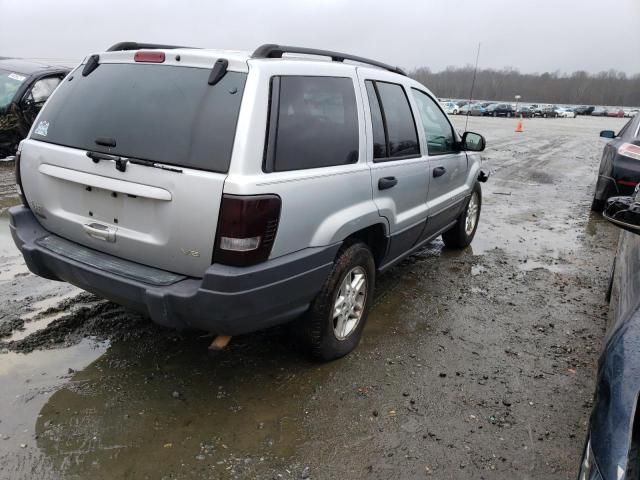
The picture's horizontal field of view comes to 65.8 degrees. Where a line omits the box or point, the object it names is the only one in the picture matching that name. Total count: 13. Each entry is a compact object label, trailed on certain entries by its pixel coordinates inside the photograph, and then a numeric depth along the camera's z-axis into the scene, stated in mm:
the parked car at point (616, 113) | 68988
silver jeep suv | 2471
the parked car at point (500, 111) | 53562
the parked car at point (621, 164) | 6586
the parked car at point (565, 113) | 61259
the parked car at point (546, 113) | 58812
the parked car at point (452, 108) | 50553
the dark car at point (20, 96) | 8836
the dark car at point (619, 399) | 1478
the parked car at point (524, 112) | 54125
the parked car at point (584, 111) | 75625
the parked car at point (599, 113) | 72750
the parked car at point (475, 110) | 53459
